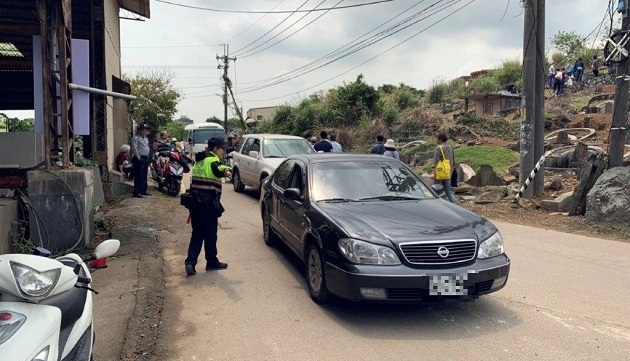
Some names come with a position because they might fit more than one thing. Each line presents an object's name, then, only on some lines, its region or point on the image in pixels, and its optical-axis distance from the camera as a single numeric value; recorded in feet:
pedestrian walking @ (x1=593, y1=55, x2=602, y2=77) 93.04
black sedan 14.65
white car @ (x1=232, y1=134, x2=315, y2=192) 39.52
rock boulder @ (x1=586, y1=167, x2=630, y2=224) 29.94
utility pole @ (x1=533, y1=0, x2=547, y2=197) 39.29
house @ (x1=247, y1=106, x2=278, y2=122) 200.80
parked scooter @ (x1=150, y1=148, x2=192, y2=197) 43.01
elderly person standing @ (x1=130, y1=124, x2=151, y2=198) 40.60
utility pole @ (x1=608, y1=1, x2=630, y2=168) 32.12
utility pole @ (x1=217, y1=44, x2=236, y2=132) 152.05
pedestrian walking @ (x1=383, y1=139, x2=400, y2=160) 37.98
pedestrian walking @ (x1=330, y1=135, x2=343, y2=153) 44.10
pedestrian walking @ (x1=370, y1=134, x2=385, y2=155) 38.78
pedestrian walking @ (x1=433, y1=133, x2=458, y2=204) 34.88
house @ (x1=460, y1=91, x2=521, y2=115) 87.25
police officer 20.51
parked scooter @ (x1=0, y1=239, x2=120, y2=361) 7.57
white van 83.20
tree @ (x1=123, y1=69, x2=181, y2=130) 108.47
